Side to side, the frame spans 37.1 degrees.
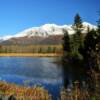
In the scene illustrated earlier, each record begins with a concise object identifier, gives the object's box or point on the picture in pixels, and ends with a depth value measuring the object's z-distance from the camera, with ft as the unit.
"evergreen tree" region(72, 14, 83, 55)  113.01
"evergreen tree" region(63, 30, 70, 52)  124.70
